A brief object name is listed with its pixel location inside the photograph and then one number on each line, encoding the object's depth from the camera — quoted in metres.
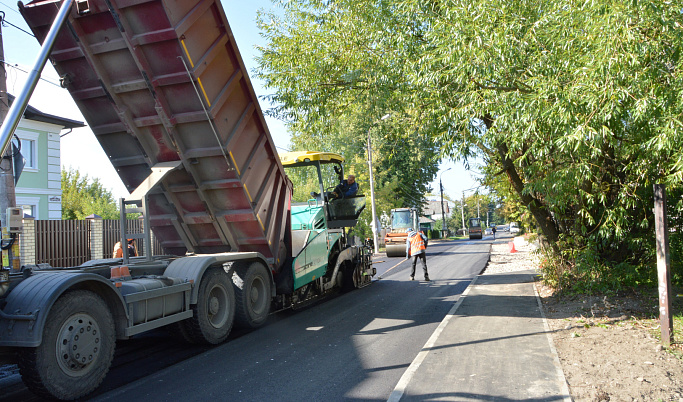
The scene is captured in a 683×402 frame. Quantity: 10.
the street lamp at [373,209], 28.19
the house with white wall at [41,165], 18.58
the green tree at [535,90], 5.67
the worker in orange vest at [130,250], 10.97
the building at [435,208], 100.41
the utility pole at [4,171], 6.70
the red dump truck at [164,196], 4.59
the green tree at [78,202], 32.34
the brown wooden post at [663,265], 6.11
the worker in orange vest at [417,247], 14.16
